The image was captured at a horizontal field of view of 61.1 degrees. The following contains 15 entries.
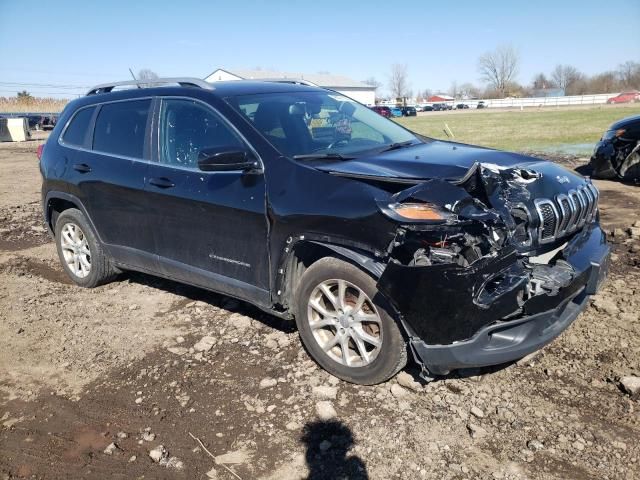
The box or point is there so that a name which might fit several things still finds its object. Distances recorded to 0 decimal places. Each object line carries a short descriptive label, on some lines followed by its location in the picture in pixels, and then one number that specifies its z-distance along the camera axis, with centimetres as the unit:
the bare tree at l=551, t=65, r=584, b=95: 10789
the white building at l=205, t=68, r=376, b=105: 7100
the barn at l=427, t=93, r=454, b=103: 12594
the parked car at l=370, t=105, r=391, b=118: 4795
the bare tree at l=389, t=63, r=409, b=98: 12588
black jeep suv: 301
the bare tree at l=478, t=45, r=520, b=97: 10806
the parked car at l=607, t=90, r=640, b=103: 6208
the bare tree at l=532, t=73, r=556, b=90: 11449
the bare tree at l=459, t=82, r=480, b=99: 13012
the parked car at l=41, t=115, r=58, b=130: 4009
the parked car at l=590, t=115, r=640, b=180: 898
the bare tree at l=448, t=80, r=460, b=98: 13875
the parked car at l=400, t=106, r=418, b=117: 6134
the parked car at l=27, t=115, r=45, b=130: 4138
